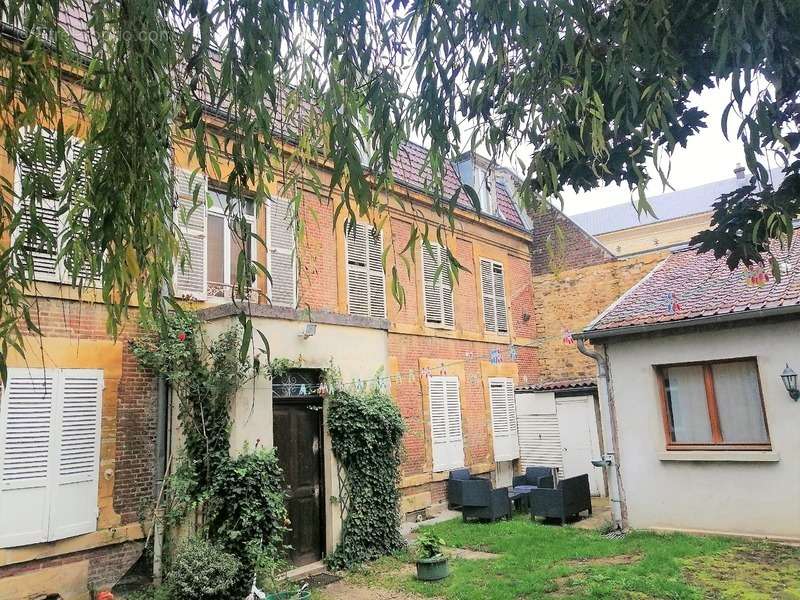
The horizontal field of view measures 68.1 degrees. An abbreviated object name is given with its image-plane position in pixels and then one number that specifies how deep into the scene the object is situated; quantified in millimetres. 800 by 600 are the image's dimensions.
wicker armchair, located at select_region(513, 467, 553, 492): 12008
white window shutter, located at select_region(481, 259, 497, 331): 13727
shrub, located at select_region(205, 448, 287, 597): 6617
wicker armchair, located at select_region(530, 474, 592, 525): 10023
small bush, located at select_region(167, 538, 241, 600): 6129
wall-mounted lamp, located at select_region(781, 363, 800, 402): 7910
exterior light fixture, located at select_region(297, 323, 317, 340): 8037
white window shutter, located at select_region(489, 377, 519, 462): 13211
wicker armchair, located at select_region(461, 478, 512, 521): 10414
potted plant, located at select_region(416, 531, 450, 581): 7250
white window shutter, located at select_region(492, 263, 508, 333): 14148
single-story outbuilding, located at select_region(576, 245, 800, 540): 8062
